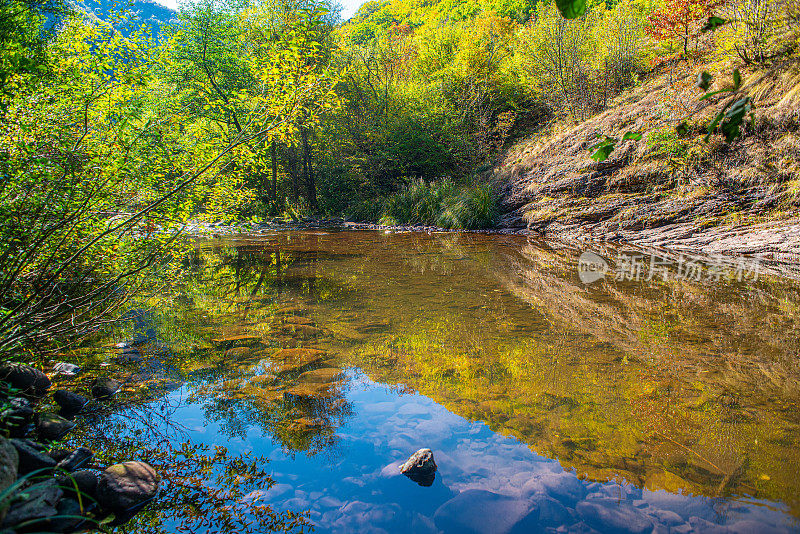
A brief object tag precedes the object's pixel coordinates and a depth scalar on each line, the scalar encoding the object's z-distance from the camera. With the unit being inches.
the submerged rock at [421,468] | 108.0
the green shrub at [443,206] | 604.1
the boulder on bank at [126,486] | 96.7
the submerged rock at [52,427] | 120.4
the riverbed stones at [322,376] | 157.9
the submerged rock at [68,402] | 135.8
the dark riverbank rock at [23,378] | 130.8
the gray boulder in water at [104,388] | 146.8
